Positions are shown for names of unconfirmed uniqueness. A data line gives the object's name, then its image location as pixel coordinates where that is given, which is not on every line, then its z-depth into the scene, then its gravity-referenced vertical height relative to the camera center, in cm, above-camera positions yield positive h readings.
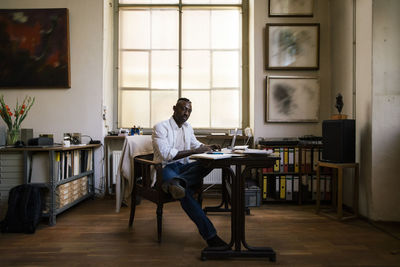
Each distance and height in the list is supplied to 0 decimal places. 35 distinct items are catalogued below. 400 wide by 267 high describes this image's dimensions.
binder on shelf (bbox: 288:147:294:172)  375 -46
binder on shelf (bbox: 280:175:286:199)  375 -83
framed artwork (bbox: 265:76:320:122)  408 +36
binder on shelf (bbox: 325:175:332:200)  375 -77
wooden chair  241 -57
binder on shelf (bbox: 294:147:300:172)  375 -50
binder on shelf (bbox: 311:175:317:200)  375 -83
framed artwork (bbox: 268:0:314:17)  407 +168
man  222 -37
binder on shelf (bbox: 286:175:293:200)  375 -83
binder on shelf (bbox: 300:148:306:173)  374 -47
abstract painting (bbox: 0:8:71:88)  399 +107
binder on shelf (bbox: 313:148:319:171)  374 -42
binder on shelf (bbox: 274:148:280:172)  373 -53
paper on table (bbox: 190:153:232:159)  200 -22
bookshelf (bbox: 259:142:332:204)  374 -64
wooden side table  300 -61
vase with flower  327 -5
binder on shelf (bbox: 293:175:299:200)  375 -82
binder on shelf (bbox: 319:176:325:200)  376 -82
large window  445 +100
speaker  305 -17
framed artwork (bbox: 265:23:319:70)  406 +113
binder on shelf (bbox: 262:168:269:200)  375 -75
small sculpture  326 +26
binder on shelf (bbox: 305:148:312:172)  374 -46
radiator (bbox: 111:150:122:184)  412 -55
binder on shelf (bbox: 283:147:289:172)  374 -46
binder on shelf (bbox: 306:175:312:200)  376 -82
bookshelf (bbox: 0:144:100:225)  288 -49
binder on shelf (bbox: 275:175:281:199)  375 -81
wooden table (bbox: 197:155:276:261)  207 -69
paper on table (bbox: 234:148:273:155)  207 -20
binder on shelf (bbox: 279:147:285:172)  374 -46
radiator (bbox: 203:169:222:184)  425 -79
